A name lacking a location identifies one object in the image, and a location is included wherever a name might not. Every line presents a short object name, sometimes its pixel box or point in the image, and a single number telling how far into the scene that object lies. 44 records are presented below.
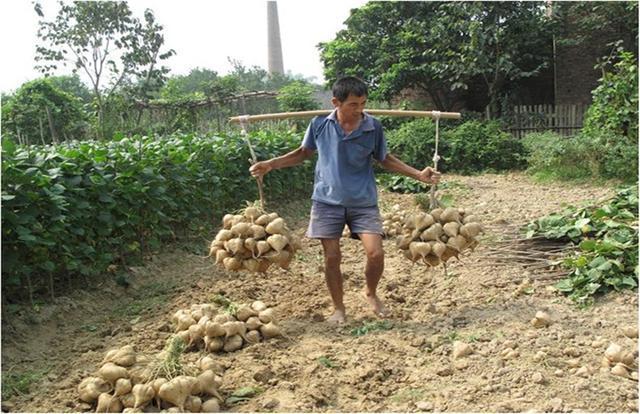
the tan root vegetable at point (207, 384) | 3.03
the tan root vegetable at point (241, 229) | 4.26
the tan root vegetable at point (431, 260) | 4.25
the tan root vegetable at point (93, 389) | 3.11
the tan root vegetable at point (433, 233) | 4.23
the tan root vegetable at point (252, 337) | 3.88
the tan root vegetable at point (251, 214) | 4.37
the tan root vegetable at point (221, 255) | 4.30
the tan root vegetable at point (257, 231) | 4.23
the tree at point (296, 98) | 22.78
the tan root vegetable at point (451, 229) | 4.24
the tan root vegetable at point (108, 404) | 3.00
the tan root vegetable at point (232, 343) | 3.81
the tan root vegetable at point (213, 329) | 3.77
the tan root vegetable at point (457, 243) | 4.20
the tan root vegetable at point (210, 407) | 2.99
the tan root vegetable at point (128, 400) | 3.00
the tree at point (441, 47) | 17.84
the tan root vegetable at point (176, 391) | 2.91
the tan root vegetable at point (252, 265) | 4.21
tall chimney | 59.60
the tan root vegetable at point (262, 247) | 4.17
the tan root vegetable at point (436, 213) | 4.36
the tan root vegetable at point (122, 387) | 3.02
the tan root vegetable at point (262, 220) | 4.30
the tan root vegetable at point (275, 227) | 4.22
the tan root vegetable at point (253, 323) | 3.94
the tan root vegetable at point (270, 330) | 3.94
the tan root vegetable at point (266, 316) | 4.00
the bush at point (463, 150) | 13.98
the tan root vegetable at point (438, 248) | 4.16
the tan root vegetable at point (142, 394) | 2.92
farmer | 4.27
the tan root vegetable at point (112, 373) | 3.08
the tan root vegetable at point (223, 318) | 3.86
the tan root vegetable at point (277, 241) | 4.15
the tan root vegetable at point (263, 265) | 4.23
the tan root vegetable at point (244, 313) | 3.99
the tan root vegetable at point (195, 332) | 3.80
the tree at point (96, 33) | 20.11
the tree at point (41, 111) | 16.38
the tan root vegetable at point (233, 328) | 3.81
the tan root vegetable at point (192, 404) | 2.97
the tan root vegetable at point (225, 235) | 4.33
